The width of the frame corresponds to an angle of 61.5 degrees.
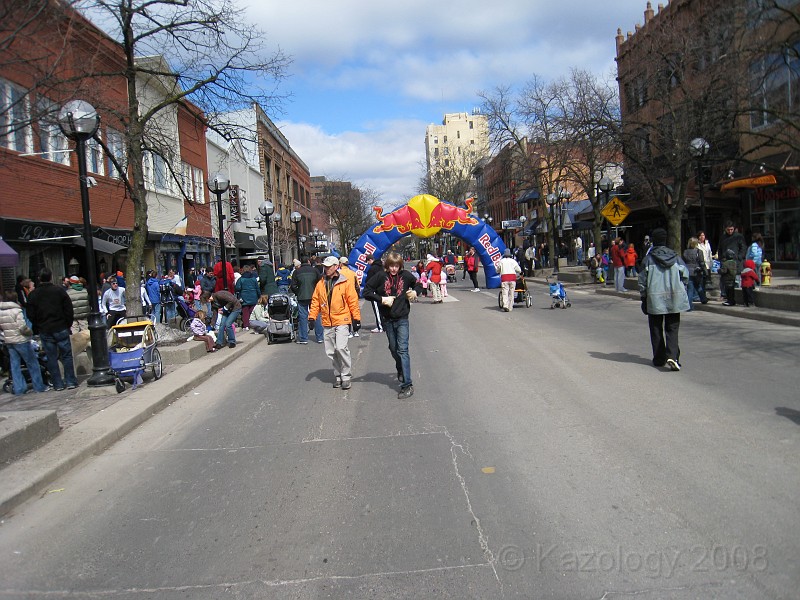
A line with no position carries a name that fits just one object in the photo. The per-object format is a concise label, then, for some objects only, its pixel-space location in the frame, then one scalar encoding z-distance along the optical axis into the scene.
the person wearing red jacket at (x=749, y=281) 15.02
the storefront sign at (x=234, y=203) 37.38
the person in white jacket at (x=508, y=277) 18.69
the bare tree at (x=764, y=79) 14.52
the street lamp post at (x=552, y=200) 32.66
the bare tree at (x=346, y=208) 70.62
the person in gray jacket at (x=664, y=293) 8.94
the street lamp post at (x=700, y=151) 17.08
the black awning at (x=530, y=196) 53.92
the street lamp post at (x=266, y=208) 23.30
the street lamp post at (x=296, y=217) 30.62
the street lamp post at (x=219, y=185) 17.58
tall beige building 152.75
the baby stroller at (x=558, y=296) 19.15
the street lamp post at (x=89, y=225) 9.39
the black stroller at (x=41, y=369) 10.47
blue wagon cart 9.82
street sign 23.94
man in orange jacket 9.14
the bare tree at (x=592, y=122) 18.38
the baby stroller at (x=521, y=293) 20.12
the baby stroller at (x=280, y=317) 15.09
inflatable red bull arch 27.33
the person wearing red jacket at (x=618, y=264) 22.62
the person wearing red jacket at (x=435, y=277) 23.86
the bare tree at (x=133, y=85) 12.81
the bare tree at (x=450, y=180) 73.12
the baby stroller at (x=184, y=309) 19.55
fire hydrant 18.03
